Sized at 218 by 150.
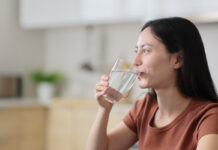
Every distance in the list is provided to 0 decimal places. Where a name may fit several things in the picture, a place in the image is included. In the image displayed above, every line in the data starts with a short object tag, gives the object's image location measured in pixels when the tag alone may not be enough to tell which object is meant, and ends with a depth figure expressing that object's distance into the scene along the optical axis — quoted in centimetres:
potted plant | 435
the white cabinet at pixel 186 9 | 291
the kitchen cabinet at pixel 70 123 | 368
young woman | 131
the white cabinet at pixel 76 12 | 354
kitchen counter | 375
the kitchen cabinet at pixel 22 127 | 377
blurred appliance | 424
